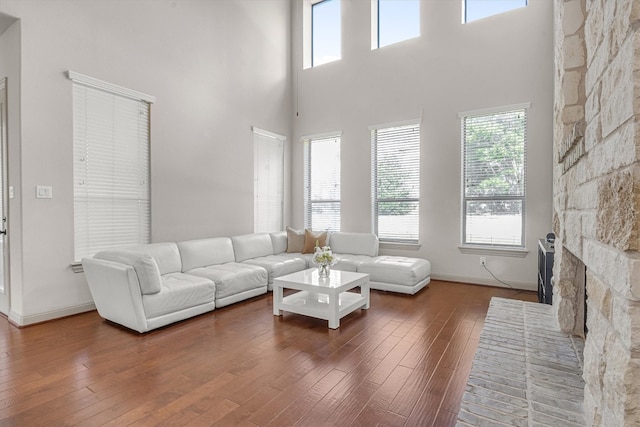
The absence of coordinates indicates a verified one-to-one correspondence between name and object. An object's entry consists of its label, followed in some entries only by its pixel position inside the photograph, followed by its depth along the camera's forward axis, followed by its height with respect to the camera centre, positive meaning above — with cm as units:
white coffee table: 324 -95
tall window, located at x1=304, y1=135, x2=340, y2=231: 626 +53
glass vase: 373 -67
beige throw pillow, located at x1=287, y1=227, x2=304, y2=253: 570 -52
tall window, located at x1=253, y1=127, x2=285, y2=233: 596 +55
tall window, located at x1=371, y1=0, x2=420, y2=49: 550 +321
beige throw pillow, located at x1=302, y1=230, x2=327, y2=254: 561 -50
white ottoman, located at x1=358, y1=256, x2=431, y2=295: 440 -85
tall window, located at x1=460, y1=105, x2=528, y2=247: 469 +50
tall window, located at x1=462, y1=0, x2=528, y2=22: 476 +297
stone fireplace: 99 +0
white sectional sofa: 306 -74
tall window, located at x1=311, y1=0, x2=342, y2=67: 633 +346
